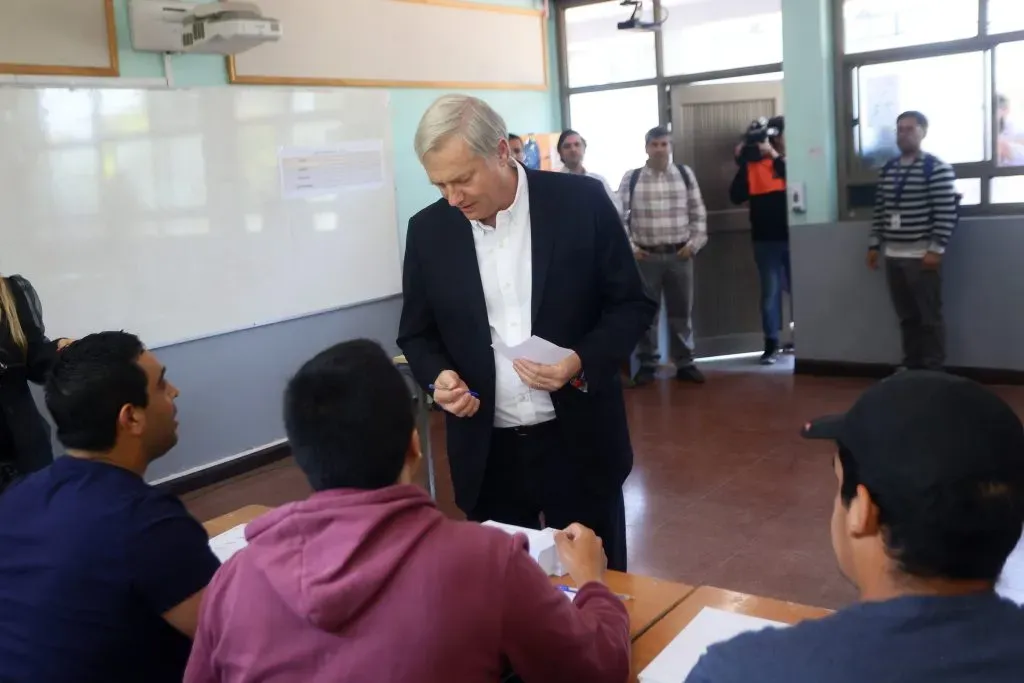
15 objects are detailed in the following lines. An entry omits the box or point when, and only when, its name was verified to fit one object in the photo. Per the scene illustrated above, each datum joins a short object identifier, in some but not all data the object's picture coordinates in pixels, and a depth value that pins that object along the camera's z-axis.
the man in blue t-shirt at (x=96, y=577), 1.48
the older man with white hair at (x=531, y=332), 2.12
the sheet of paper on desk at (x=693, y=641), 1.47
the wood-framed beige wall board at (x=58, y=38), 4.19
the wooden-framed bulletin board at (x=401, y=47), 5.43
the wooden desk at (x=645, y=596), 1.67
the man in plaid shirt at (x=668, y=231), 6.41
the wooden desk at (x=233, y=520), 2.24
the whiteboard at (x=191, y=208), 4.32
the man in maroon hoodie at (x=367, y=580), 1.15
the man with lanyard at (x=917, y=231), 5.64
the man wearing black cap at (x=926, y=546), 0.91
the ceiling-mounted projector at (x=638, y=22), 6.68
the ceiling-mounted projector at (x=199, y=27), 4.52
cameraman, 6.72
